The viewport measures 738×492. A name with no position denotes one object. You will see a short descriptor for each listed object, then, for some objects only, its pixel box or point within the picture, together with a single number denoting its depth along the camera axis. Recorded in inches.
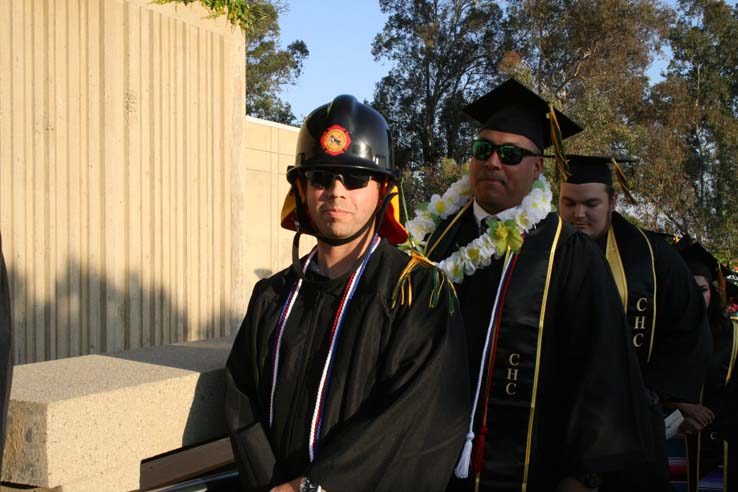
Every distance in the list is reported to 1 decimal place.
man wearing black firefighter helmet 82.4
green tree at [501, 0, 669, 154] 1009.5
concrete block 78.6
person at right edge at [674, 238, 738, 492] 177.3
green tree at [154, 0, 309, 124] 1007.6
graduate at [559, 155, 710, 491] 153.6
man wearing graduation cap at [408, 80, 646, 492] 100.4
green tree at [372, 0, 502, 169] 1182.9
